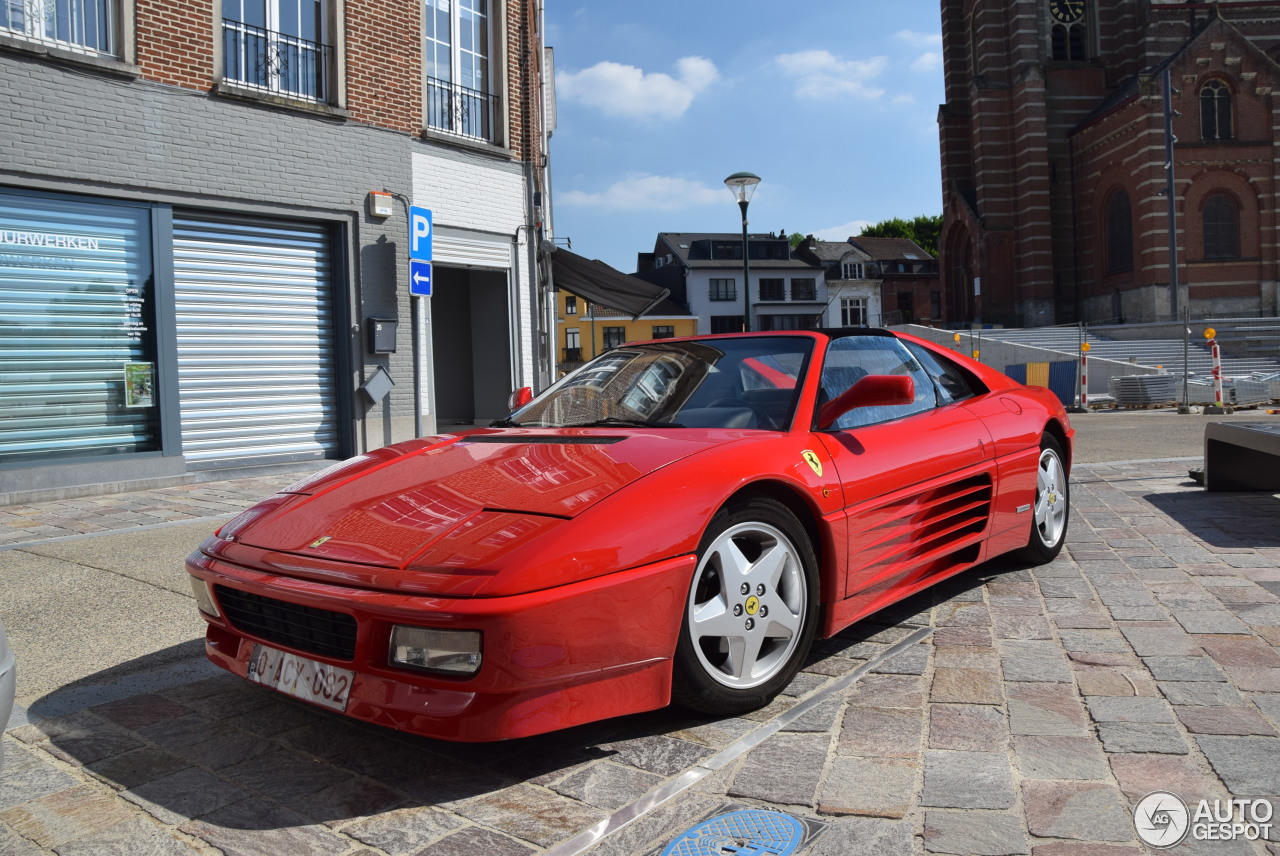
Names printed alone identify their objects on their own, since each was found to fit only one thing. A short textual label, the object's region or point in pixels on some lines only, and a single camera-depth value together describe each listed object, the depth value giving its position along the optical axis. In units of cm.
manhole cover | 205
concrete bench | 671
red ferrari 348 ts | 227
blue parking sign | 1156
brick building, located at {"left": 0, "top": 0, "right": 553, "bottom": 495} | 867
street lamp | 1723
